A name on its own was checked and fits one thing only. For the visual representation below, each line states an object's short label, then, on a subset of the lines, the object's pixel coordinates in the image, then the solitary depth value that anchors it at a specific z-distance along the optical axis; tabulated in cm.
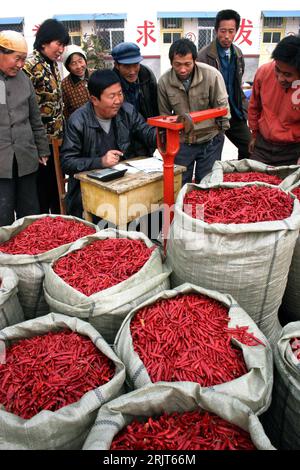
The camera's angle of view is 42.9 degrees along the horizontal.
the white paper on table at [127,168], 292
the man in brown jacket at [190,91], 358
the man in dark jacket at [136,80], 353
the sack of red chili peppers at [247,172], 272
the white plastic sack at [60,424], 133
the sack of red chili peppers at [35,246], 221
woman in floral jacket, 345
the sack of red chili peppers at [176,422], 131
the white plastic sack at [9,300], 196
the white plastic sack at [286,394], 157
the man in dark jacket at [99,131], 294
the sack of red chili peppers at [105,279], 186
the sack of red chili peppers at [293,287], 233
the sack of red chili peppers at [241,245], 184
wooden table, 261
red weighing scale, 237
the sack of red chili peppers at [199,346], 150
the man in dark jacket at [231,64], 425
